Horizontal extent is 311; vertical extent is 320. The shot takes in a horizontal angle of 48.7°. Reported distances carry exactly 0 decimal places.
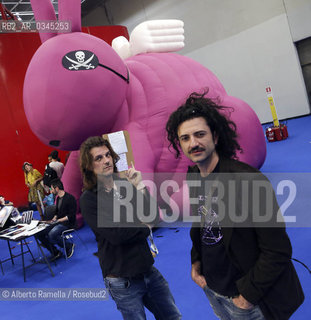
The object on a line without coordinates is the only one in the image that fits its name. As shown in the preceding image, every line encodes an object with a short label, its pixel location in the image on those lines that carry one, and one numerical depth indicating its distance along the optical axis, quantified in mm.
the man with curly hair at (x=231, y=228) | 1289
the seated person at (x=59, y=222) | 4769
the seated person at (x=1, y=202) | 6338
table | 4164
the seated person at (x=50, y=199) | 6932
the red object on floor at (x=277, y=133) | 8859
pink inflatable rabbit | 4031
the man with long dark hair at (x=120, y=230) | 1815
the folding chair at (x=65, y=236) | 4590
